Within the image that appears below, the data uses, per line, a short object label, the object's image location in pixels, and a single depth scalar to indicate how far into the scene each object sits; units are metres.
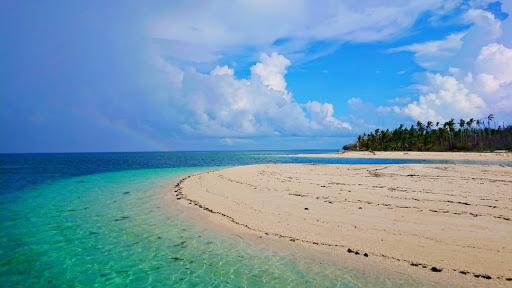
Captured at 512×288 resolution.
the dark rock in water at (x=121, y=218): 21.47
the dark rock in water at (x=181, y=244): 15.74
